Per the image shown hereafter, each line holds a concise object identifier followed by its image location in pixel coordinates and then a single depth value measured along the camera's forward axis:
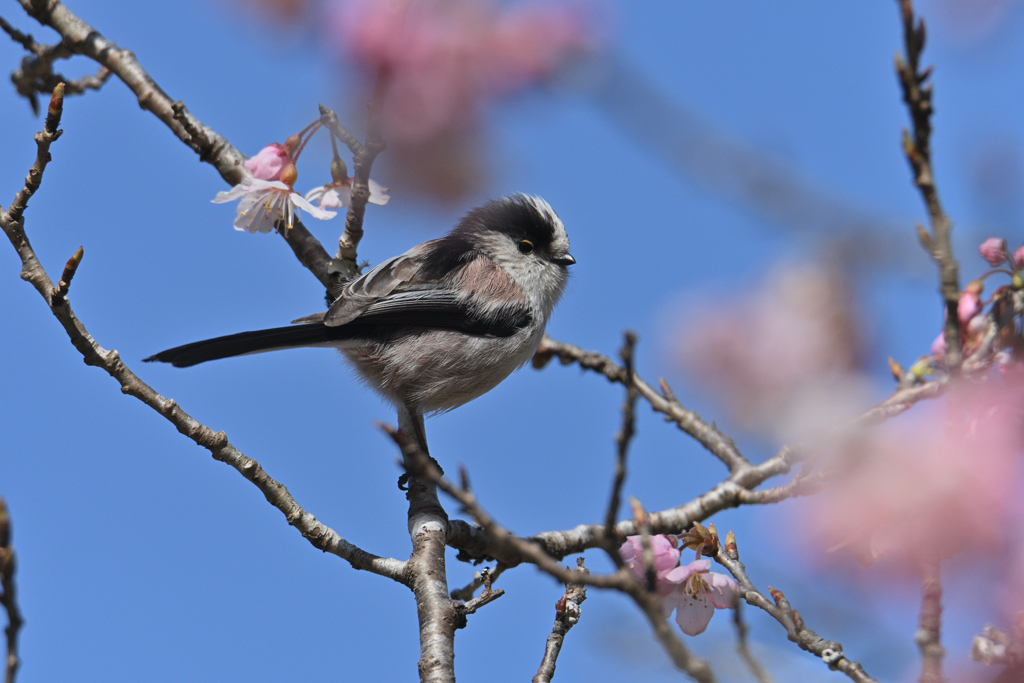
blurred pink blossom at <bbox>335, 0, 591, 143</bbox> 5.37
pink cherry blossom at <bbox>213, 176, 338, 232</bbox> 6.10
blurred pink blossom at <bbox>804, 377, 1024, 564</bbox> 3.23
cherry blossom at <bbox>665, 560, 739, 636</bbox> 4.89
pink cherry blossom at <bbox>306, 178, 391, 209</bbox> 6.44
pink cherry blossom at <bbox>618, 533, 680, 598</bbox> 4.74
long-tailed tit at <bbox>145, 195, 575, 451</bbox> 6.83
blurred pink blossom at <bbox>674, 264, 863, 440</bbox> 3.80
